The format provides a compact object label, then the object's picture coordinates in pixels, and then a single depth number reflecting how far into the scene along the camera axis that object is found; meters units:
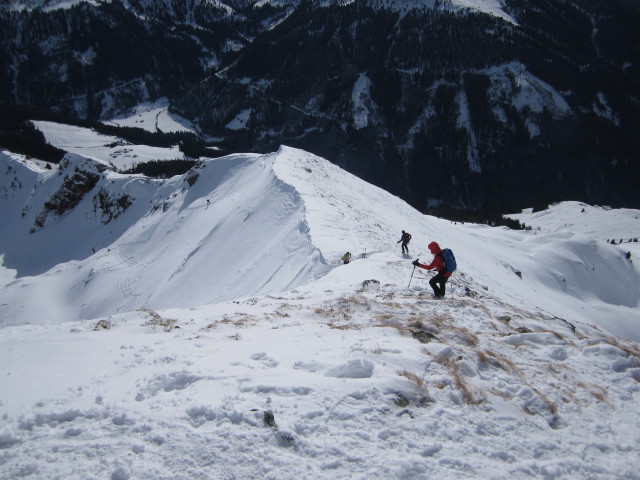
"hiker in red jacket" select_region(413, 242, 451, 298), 10.37
